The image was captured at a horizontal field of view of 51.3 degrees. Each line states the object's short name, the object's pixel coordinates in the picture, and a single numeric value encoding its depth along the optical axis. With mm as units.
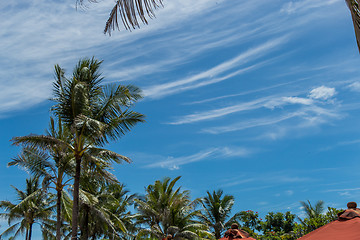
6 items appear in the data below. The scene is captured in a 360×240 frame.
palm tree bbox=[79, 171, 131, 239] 25347
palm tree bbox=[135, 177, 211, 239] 24516
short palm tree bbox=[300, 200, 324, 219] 33616
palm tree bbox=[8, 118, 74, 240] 17344
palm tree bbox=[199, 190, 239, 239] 31734
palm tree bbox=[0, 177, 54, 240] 31172
